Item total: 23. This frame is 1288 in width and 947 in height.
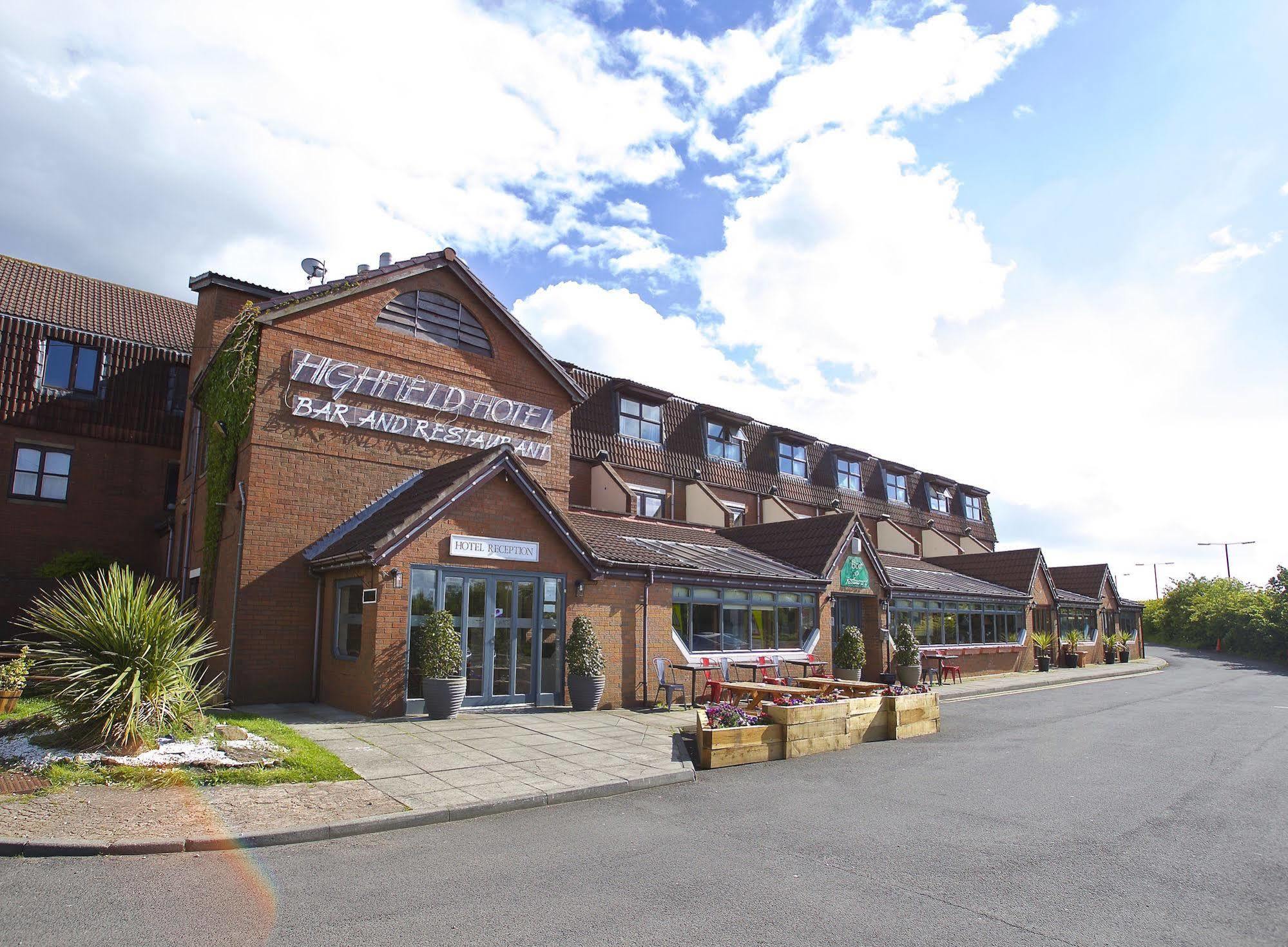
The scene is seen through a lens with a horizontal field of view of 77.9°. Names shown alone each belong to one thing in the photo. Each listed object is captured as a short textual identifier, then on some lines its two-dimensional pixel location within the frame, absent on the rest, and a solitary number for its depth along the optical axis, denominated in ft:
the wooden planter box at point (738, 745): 34.86
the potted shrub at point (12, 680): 38.01
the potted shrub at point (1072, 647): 108.37
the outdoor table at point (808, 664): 60.45
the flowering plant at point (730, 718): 36.65
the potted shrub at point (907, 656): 73.46
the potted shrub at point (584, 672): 48.47
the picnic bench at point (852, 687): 47.83
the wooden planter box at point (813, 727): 37.52
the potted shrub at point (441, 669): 42.09
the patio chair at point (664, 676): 53.11
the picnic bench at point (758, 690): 44.57
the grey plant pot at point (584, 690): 48.52
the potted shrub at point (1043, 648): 102.06
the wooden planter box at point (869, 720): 41.75
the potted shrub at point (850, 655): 67.51
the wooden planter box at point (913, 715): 43.55
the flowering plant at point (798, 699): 40.96
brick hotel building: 46.16
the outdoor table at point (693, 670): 51.07
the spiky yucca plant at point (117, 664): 29.73
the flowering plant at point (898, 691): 45.40
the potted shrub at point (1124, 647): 120.67
